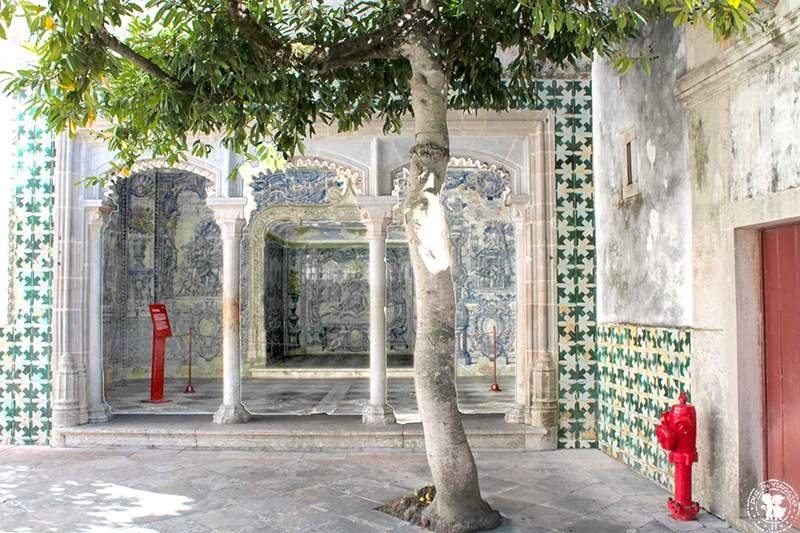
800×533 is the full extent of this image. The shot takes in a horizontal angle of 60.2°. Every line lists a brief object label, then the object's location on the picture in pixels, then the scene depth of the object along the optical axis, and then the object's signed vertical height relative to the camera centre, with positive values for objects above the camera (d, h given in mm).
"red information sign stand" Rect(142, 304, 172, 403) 8594 -694
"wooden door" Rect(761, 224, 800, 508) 3896 -333
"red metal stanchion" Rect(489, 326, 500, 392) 9609 -1267
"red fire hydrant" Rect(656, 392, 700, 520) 4320 -960
